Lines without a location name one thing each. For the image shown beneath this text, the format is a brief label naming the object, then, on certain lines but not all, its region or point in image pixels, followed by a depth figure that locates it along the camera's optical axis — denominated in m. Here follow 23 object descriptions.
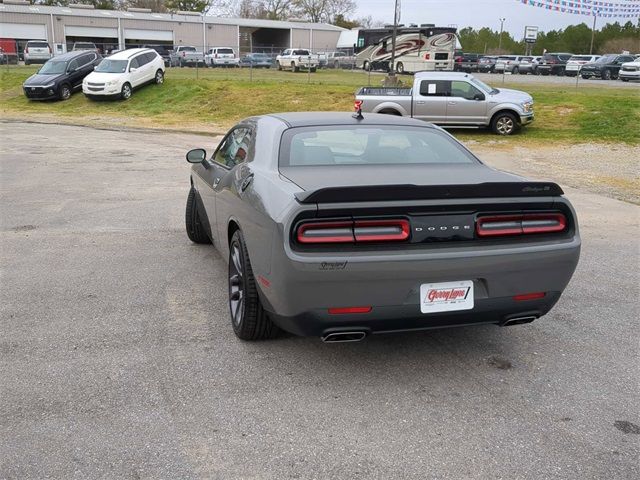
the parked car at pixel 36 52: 46.81
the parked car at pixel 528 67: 49.97
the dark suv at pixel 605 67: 41.06
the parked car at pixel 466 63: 51.00
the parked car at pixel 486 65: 51.22
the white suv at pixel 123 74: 24.81
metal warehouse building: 60.75
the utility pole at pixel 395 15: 25.44
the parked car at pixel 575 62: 44.77
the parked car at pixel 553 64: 48.47
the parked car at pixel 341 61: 52.92
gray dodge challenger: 3.38
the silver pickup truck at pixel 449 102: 17.64
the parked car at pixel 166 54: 49.38
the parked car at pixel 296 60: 44.91
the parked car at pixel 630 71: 38.12
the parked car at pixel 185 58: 48.62
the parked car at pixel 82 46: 48.69
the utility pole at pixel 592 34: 82.49
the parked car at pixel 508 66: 50.31
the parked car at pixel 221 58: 48.69
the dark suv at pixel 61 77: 25.70
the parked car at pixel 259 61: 50.72
